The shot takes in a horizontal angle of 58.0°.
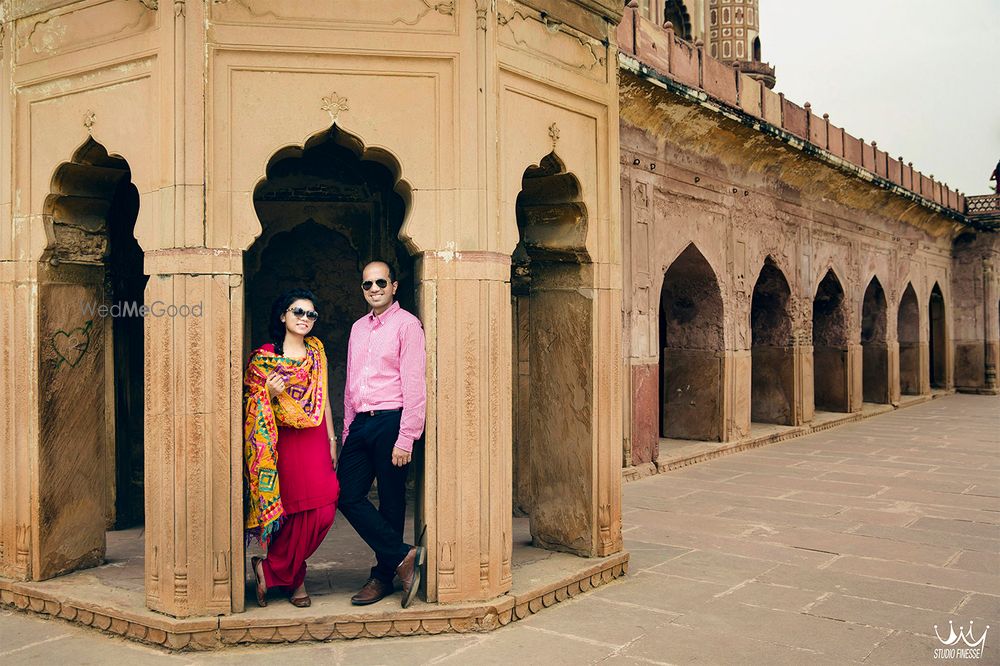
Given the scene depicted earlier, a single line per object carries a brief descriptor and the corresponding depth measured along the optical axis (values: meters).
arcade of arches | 4.32
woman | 4.48
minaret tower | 20.23
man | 4.55
